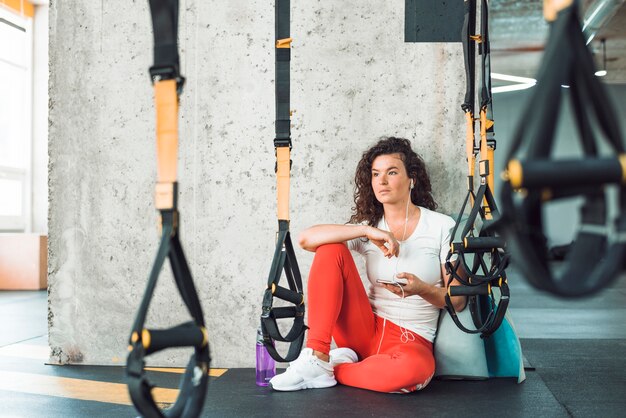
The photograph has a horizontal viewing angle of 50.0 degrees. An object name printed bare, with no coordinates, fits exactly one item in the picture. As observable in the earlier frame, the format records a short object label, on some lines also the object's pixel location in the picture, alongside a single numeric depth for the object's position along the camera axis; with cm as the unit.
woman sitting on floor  285
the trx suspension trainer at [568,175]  87
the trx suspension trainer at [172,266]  118
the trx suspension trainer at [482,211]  239
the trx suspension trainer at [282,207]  217
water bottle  310
